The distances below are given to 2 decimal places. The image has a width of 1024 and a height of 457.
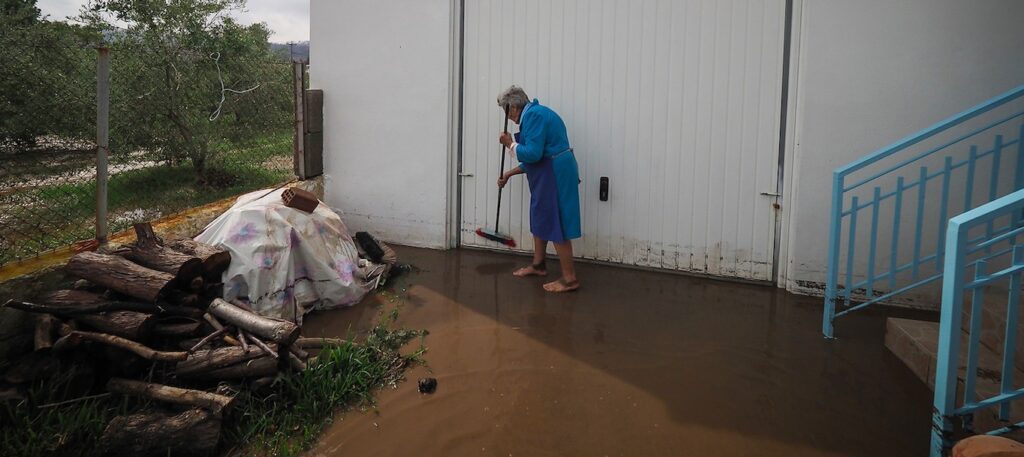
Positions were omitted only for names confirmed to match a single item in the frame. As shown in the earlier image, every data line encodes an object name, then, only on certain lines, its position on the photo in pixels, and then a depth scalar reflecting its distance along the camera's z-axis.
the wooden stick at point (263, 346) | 3.69
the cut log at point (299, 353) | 3.92
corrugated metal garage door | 5.48
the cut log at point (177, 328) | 3.89
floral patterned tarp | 4.69
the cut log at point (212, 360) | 3.63
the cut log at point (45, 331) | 3.64
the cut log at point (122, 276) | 3.93
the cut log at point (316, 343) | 4.16
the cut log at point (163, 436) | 3.19
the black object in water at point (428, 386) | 3.86
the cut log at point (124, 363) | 3.69
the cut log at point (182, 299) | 4.12
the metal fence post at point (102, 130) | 4.43
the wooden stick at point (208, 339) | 3.77
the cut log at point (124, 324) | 3.72
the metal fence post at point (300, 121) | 6.62
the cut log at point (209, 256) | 4.46
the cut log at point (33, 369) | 3.59
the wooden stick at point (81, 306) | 3.79
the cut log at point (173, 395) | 3.34
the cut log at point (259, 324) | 3.75
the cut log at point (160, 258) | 4.18
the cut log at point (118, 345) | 3.63
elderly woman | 5.42
